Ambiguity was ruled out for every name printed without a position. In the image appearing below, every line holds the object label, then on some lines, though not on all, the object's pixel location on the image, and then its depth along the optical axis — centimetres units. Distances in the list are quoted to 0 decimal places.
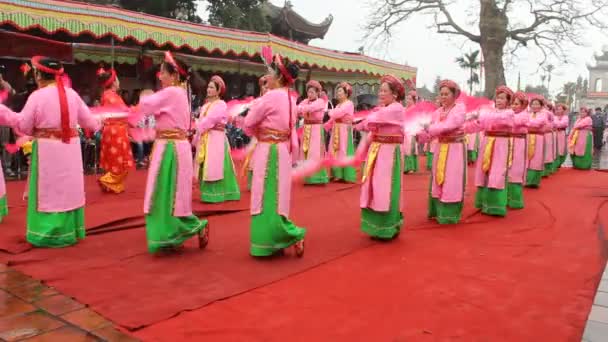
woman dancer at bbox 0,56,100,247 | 427
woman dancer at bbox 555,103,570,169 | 1139
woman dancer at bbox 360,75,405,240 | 478
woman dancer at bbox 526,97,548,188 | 842
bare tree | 1650
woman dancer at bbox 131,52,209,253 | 418
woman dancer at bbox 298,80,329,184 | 837
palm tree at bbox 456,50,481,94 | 4178
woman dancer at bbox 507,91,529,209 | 682
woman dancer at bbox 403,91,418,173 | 1038
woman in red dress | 705
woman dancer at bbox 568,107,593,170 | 1191
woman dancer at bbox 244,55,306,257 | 410
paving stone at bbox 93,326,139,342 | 273
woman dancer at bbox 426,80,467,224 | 541
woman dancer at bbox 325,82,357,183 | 843
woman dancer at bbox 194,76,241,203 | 632
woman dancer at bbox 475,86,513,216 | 623
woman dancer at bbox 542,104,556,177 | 926
